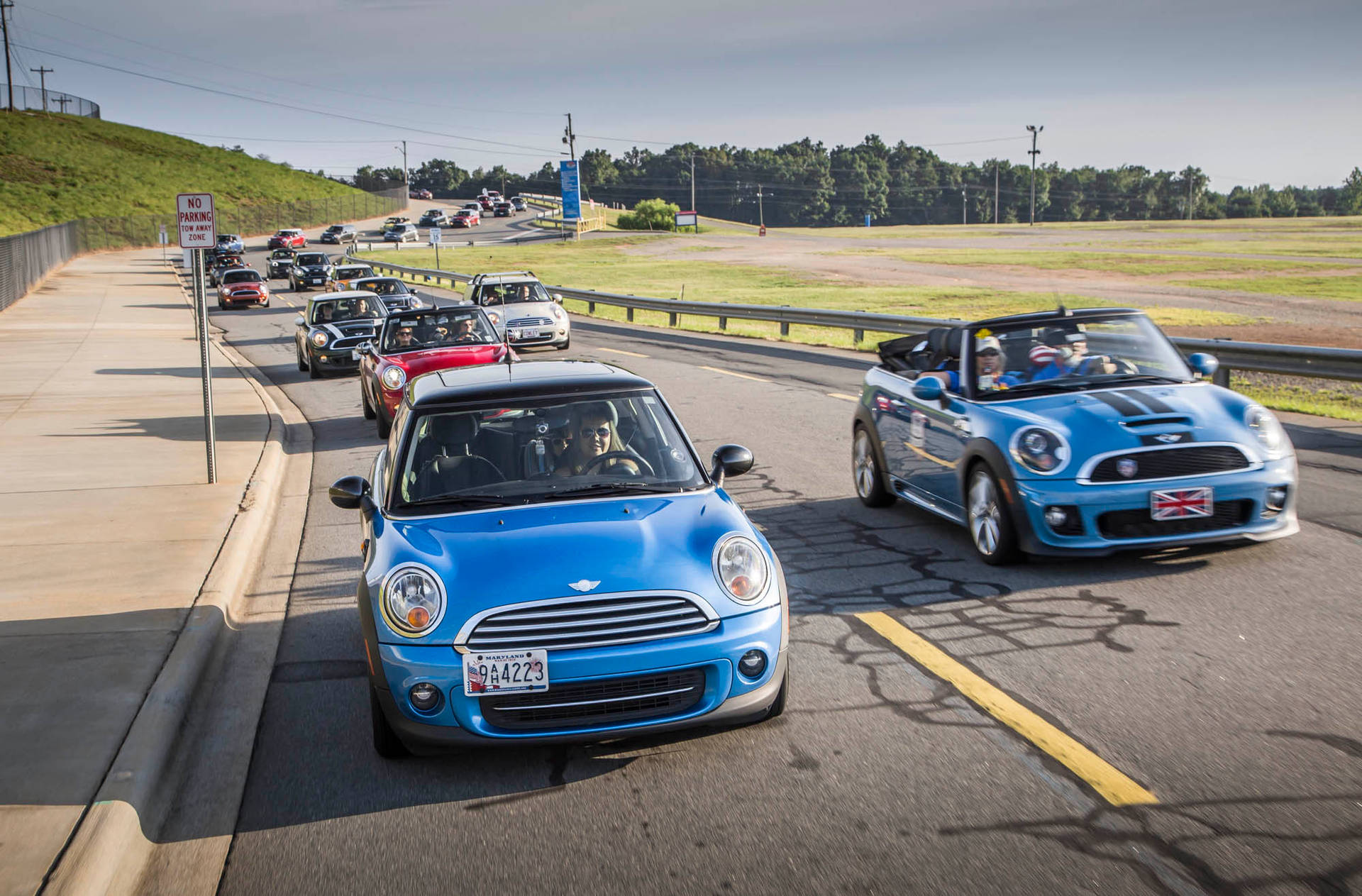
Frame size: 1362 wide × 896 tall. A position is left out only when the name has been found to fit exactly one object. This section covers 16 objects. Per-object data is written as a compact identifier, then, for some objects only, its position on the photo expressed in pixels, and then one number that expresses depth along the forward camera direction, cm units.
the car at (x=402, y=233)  9306
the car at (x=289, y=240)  8619
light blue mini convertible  690
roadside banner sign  8406
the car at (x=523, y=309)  2494
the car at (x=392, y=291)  2741
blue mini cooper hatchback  443
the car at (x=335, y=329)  2145
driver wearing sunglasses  574
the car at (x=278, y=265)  6097
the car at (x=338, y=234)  9650
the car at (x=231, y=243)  7112
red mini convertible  1418
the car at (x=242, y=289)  4341
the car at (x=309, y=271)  5044
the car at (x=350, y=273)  4050
